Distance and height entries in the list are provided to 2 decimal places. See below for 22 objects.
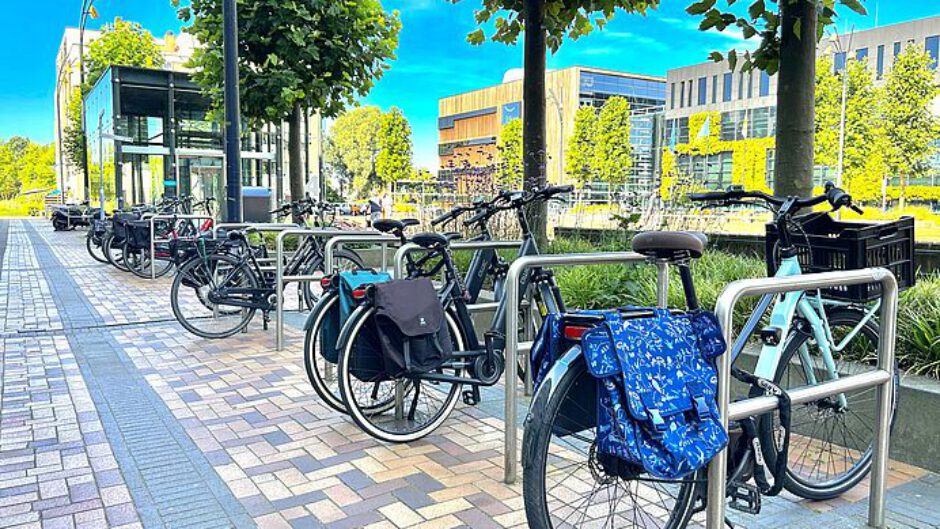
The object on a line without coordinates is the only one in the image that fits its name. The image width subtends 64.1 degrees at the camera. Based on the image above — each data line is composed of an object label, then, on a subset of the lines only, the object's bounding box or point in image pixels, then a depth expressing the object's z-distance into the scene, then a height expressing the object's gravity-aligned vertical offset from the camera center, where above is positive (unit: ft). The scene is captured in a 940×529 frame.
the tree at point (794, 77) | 17.24 +2.98
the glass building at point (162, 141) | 76.23 +6.75
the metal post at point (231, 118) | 29.09 +3.47
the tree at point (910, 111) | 94.17 +12.00
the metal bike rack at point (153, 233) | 36.65 -1.45
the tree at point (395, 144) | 233.14 +18.91
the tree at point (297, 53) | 39.06 +8.26
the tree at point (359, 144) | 270.05 +22.32
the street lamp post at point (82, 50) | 74.14 +17.99
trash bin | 66.81 +0.01
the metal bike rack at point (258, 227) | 24.30 -0.75
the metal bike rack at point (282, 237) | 19.25 -0.91
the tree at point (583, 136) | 177.88 +16.55
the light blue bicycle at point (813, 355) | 9.97 -2.08
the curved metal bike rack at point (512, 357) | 11.13 -2.31
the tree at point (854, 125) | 101.76 +11.03
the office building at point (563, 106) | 231.50 +37.33
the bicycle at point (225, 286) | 22.67 -2.49
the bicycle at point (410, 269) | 14.40 -1.64
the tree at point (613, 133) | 173.68 +16.73
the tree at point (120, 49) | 103.24 +21.49
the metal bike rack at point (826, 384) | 7.68 -2.14
